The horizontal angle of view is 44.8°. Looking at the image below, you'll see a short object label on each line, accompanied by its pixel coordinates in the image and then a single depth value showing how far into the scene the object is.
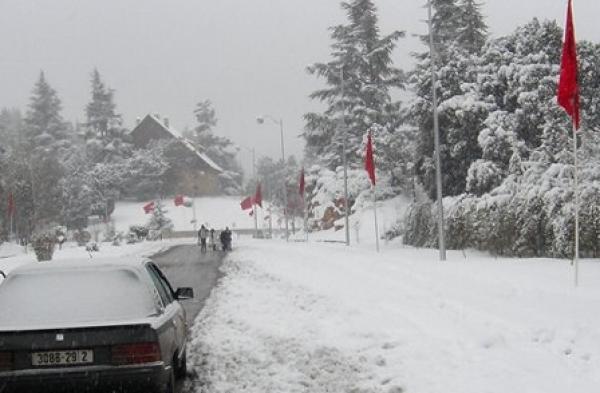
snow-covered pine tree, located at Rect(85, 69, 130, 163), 105.25
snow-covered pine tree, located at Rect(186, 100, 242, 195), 128.38
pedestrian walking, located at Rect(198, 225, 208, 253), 42.51
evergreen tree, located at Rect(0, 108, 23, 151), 123.78
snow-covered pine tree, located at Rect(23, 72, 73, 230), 75.94
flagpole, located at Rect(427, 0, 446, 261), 25.55
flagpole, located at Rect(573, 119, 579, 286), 14.60
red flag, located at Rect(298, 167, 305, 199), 51.54
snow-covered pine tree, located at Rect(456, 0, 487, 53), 50.41
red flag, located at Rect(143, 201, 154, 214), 80.22
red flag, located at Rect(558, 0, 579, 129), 14.76
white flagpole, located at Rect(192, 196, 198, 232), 92.72
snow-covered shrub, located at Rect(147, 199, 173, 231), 86.06
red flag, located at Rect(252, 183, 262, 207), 61.92
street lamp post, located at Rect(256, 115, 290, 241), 55.16
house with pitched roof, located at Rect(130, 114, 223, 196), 105.75
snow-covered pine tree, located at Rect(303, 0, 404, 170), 58.84
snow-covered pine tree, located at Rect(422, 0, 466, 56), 50.34
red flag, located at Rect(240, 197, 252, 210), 74.44
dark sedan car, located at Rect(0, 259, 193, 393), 5.83
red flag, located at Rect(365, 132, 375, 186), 32.09
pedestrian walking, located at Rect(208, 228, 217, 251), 44.84
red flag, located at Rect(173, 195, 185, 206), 83.37
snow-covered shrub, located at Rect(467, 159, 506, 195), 32.41
